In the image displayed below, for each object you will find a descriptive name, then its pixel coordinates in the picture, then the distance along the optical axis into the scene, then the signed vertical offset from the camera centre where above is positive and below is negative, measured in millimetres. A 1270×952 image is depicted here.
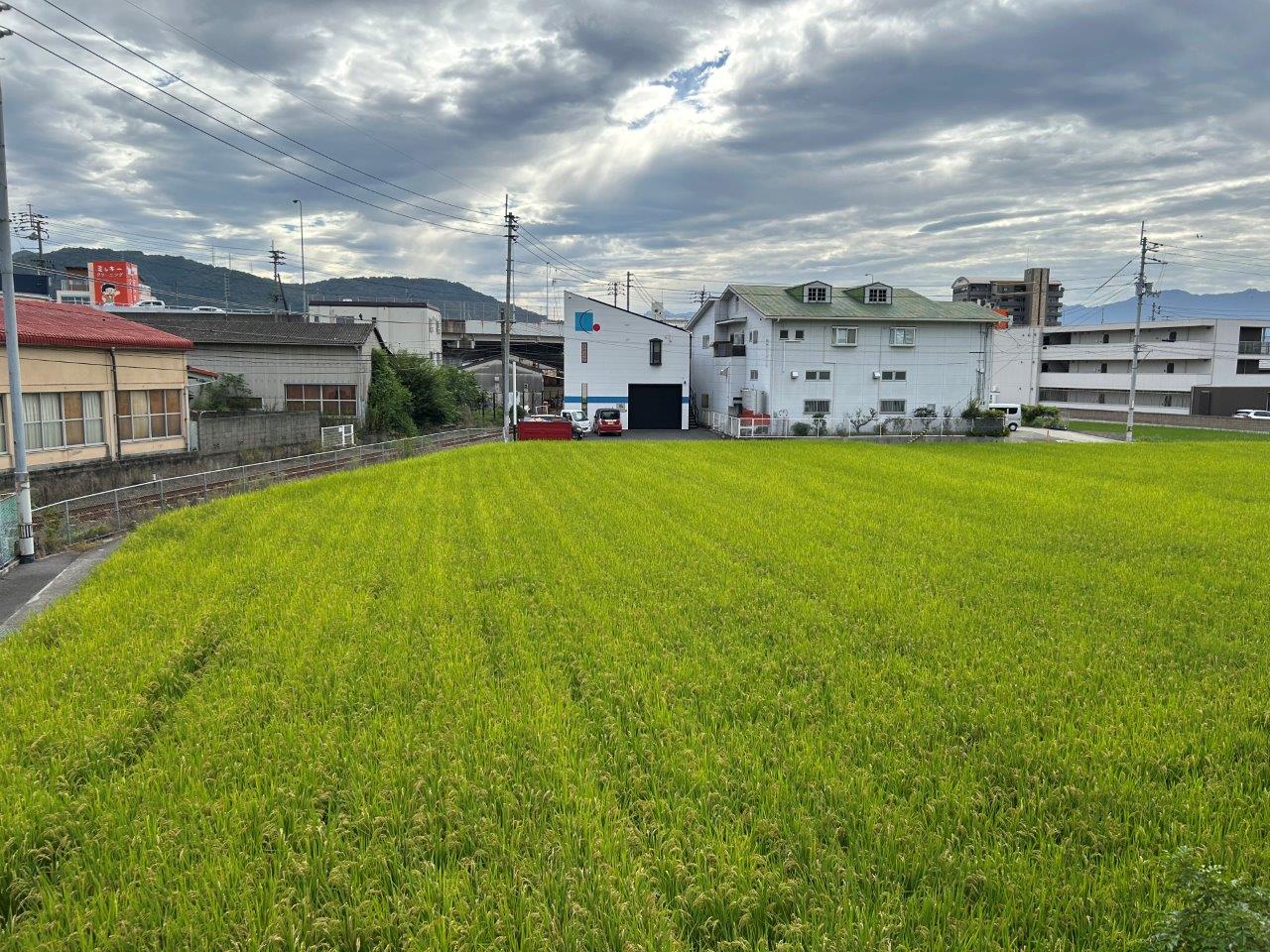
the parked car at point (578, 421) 38500 -556
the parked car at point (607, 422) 39844 -635
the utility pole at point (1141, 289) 36312 +5934
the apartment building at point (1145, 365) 54375 +3717
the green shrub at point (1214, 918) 2941 -2019
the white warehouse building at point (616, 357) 42938 +3017
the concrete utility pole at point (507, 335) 33312 +3238
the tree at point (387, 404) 34719 +249
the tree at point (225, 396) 32344 +541
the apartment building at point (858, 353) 40969 +3193
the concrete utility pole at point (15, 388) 11781 +300
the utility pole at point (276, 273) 55344 +9773
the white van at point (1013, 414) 43281 -62
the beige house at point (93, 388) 19156 +559
